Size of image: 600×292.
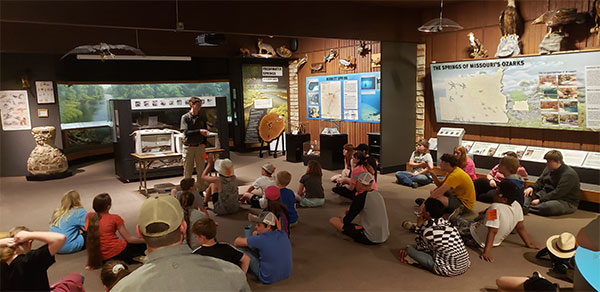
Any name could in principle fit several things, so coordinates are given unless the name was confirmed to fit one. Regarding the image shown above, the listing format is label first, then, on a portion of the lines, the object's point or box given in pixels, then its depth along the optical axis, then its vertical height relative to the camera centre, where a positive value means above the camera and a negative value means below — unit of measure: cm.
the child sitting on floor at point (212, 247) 316 -111
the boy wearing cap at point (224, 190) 595 -126
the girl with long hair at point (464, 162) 600 -93
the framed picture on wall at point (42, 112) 974 -3
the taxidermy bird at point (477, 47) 762 +101
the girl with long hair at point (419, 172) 746 -136
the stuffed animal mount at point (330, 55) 1082 +132
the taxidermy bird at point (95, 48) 633 +99
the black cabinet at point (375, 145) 918 -96
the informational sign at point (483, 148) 759 -92
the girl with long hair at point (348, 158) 731 -99
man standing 704 -58
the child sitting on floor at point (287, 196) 521 -117
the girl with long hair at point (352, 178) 614 -117
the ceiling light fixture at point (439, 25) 584 +111
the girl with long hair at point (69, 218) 450 -120
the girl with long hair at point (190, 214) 434 -116
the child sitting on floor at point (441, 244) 378 -136
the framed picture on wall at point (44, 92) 973 +47
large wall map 619 +14
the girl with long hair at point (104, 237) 407 -131
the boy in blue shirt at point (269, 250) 372 -136
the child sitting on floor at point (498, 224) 424 -135
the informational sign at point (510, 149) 716 -90
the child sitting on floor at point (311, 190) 627 -135
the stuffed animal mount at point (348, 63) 1036 +105
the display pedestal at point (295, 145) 1027 -102
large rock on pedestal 903 -102
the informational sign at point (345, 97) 992 +18
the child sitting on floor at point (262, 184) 600 -116
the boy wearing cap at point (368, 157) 665 -90
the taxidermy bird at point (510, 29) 695 +124
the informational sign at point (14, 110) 934 +4
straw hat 383 -142
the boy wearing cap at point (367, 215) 455 -130
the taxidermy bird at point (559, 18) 617 +126
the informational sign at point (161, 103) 858 +12
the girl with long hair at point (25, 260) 246 -96
